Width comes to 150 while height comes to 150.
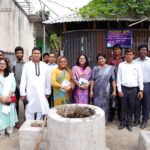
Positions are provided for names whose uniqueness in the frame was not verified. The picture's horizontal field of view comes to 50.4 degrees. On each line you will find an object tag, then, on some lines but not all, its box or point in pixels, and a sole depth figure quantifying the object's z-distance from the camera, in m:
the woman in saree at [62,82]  3.52
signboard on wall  5.75
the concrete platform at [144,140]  2.48
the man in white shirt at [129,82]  3.61
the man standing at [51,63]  4.50
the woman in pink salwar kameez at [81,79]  3.76
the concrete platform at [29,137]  2.82
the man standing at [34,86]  3.55
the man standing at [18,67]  3.96
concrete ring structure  2.10
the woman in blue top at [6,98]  3.39
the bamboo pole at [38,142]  2.66
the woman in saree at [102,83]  3.77
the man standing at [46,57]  5.22
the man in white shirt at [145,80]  3.85
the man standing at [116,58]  4.04
